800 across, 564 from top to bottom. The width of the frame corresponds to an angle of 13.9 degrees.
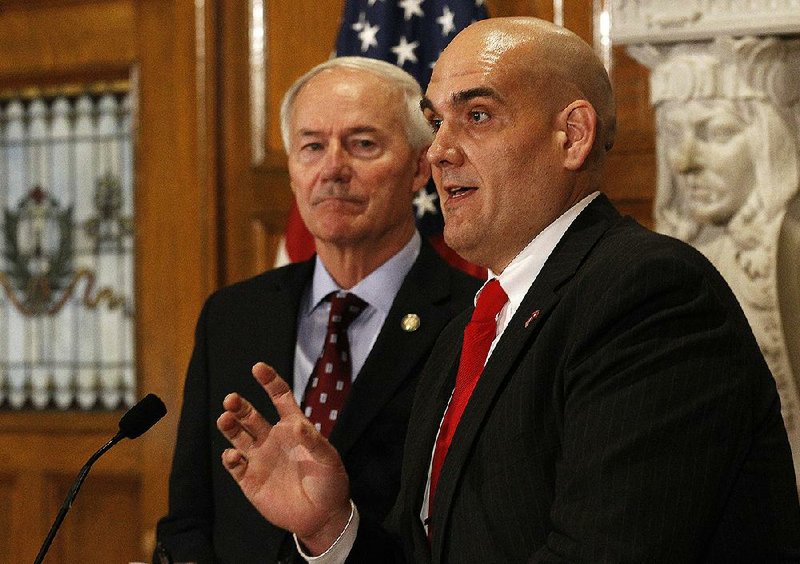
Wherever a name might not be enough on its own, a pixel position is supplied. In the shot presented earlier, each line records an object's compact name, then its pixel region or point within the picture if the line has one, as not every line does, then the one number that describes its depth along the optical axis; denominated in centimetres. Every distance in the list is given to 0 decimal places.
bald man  329
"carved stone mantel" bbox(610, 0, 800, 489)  398
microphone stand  343
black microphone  352
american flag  437
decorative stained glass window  499
